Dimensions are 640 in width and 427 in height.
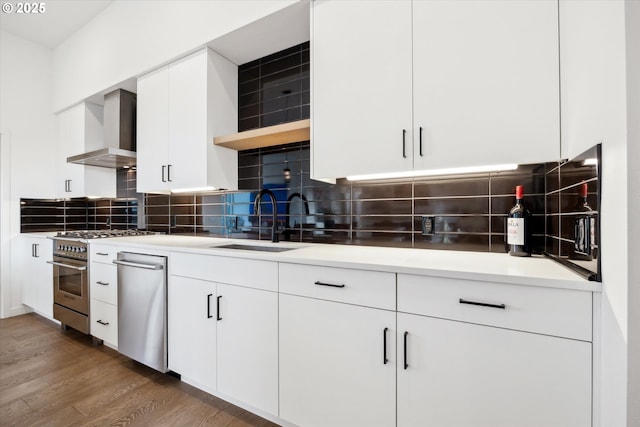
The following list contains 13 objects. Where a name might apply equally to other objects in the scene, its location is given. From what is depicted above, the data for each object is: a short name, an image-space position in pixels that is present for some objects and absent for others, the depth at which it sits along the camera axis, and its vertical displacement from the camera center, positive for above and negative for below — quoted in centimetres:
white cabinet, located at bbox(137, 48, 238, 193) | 221 +69
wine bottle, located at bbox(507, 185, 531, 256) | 142 -8
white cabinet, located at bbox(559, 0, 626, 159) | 78 +42
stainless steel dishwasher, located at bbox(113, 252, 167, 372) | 196 -65
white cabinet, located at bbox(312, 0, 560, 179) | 121 +58
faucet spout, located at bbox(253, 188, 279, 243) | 215 -2
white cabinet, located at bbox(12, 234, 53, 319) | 301 -62
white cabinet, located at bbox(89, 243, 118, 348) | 232 -64
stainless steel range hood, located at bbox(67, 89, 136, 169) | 285 +80
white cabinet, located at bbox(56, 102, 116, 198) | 323 +68
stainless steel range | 256 -58
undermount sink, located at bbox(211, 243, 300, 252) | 185 -24
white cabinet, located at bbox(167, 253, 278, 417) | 154 -65
